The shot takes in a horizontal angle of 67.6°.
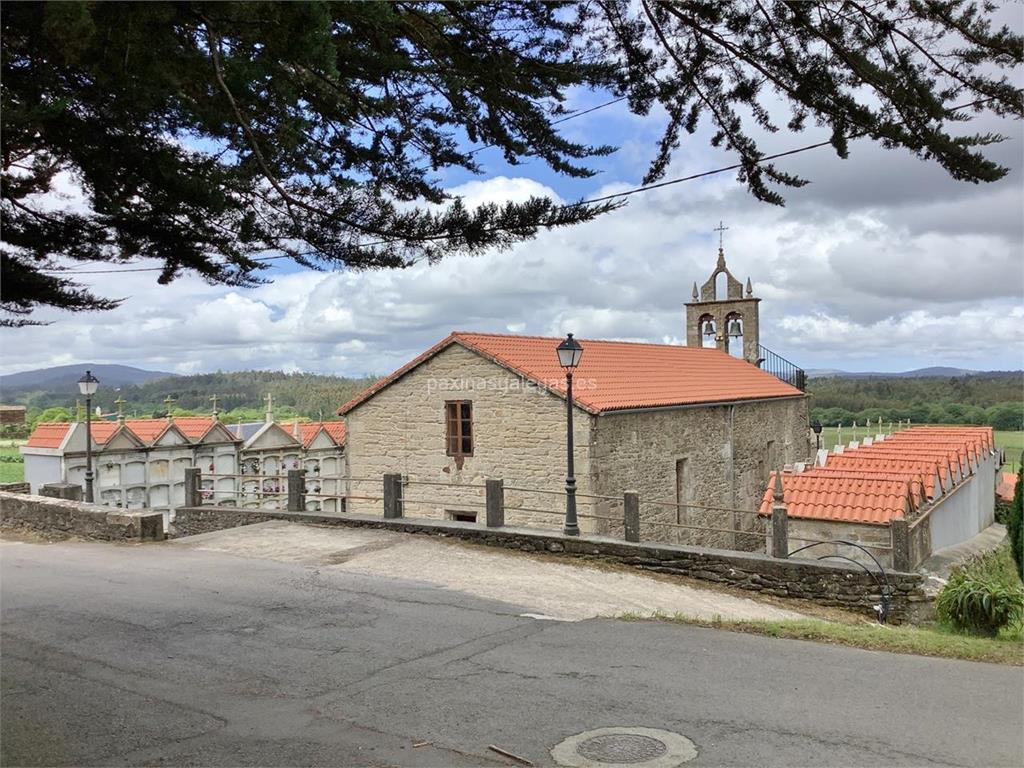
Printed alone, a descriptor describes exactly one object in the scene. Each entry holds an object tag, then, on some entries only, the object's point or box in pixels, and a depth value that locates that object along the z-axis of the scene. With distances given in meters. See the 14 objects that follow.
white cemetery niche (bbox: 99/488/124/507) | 17.56
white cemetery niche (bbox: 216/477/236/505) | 19.69
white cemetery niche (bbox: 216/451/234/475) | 19.78
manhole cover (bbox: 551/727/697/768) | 4.39
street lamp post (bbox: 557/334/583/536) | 11.82
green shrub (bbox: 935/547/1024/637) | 7.66
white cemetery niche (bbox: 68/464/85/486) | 17.31
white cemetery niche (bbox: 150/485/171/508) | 18.48
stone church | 16.41
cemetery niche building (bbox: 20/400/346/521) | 17.39
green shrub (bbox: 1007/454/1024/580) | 13.62
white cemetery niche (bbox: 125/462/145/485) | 17.89
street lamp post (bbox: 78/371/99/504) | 16.34
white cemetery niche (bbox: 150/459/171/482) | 18.43
